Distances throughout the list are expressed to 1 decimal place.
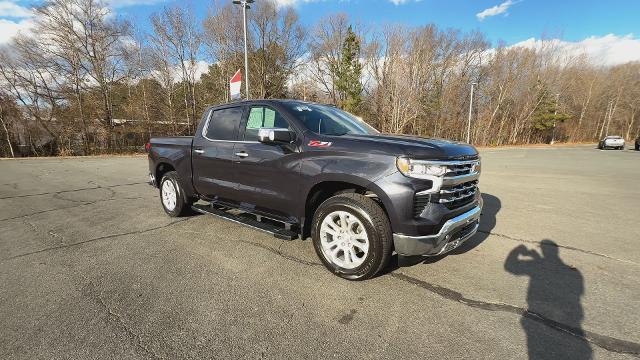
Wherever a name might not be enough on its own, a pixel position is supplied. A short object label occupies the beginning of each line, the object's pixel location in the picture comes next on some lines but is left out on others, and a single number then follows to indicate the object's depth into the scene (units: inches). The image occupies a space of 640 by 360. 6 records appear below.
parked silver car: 1268.5
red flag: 314.7
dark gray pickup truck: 117.7
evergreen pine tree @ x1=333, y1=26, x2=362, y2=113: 1483.8
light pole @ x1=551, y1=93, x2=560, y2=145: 1865.2
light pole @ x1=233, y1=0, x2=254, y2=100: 520.4
